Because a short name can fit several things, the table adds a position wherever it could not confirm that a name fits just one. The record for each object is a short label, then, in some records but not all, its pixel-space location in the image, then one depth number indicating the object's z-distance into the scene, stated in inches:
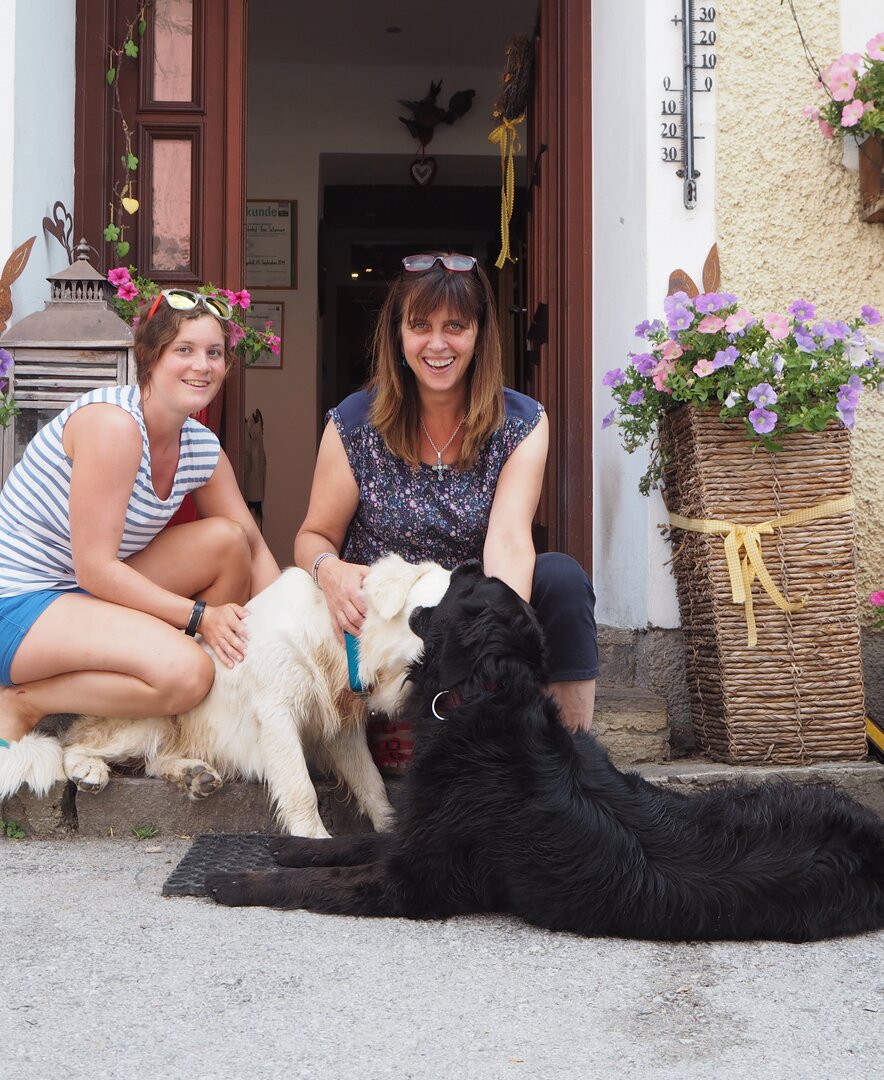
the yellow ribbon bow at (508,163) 182.7
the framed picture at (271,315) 303.6
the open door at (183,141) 152.6
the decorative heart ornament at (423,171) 288.4
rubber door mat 88.8
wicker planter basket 114.0
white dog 94.3
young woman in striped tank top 102.3
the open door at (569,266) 153.6
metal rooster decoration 273.7
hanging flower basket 132.4
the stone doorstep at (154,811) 106.8
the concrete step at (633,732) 122.9
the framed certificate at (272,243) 298.8
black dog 76.7
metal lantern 126.0
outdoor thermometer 133.5
